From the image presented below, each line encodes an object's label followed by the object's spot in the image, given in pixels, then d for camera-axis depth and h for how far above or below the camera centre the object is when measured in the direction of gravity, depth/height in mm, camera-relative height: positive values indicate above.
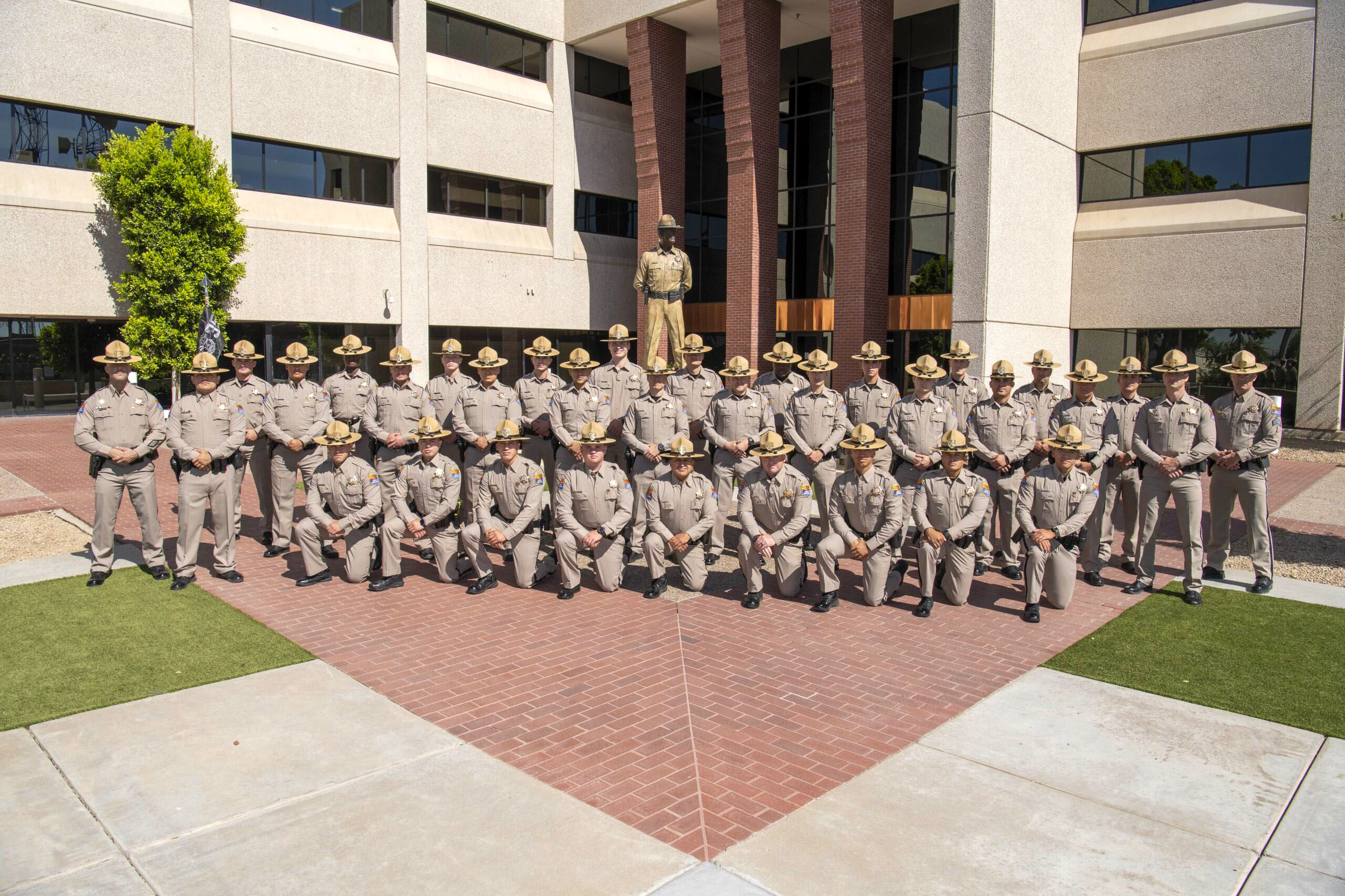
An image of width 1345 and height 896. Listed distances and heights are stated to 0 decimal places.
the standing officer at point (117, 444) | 9047 -807
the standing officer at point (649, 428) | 10406 -711
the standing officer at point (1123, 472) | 9664 -1111
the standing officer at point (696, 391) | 11422 -299
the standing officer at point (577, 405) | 10578 -448
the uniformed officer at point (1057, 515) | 8422 -1379
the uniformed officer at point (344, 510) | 9188 -1470
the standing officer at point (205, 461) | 9242 -991
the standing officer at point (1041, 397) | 10336 -314
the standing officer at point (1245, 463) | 9172 -947
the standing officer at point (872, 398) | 10945 -358
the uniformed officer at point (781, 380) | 11211 -161
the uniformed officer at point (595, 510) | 9047 -1454
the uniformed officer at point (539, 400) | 11148 -418
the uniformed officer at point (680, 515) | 8992 -1477
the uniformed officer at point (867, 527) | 8562 -1512
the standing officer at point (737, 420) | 10406 -611
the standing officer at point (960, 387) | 10930 -222
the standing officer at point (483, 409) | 10578 -506
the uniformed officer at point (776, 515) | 8727 -1451
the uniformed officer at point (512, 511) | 9211 -1476
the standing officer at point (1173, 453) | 9109 -843
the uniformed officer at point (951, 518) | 8516 -1423
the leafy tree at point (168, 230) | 18422 +2813
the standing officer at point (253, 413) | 10445 -563
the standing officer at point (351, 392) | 10867 -328
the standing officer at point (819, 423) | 10328 -635
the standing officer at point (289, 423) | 10539 -677
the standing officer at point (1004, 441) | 9711 -779
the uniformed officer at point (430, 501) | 9328 -1408
